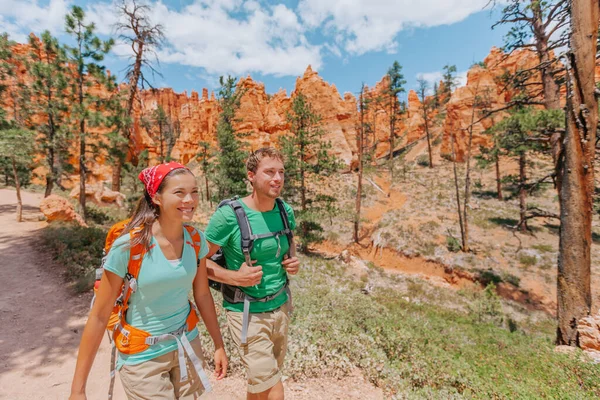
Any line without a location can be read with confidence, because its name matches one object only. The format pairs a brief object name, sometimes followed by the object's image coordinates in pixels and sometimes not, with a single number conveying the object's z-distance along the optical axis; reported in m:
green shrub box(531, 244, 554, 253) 15.32
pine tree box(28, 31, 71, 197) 11.15
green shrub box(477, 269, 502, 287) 13.62
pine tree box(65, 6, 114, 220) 11.03
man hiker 2.09
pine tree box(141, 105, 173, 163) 30.34
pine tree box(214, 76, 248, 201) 16.58
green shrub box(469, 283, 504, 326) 9.41
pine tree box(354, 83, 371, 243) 18.30
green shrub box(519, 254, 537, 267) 14.41
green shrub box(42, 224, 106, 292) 6.38
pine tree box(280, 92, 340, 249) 14.72
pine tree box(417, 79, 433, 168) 32.66
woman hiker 1.51
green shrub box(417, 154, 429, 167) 35.96
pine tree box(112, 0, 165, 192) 10.34
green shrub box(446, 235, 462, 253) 16.27
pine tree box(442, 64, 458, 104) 31.35
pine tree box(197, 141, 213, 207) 25.84
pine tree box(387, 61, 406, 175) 32.00
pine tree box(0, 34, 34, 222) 7.01
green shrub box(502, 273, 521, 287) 13.20
